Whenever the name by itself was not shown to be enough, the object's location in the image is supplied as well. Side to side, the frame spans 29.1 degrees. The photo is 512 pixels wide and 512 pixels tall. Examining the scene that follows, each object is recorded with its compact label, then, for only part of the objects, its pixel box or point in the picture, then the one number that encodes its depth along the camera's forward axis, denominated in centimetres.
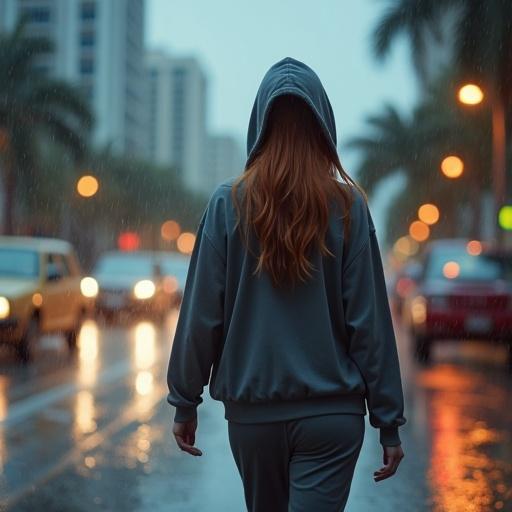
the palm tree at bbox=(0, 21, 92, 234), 2686
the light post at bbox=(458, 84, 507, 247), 2158
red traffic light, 6683
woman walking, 259
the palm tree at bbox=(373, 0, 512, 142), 1945
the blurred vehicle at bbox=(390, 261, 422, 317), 2986
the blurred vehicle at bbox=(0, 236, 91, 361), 1318
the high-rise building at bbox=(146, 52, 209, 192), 17894
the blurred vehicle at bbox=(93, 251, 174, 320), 2516
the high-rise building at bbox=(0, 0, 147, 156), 12225
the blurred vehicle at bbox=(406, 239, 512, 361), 1385
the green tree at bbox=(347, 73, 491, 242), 3312
